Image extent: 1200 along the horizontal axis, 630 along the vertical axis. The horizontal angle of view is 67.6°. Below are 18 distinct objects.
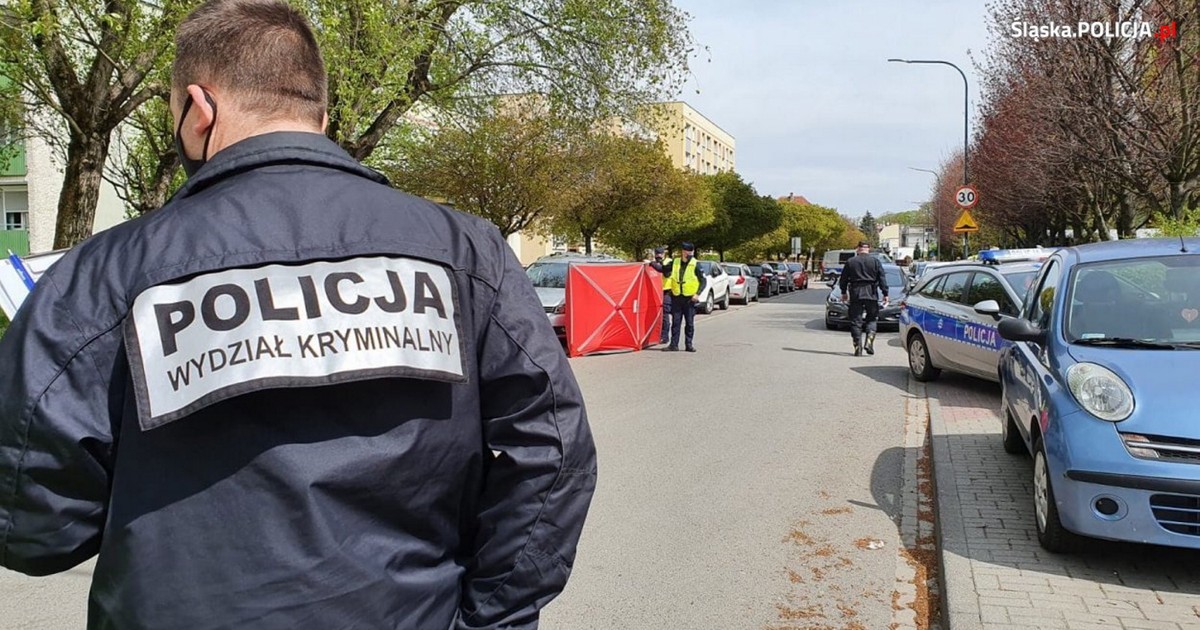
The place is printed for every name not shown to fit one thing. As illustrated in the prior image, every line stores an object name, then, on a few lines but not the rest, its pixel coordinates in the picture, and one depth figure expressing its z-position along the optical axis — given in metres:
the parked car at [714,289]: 24.69
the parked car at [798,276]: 43.66
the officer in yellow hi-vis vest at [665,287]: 14.91
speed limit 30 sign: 23.12
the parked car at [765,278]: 34.94
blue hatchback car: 4.09
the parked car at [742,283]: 28.84
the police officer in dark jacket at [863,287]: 13.58
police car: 9.41
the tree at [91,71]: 10.01
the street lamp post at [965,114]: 30.08
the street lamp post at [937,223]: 54.63
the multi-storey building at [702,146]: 84.88
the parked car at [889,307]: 18.00
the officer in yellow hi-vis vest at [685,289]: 14.45
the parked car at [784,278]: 39.20
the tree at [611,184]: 29.41
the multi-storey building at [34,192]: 30.30
